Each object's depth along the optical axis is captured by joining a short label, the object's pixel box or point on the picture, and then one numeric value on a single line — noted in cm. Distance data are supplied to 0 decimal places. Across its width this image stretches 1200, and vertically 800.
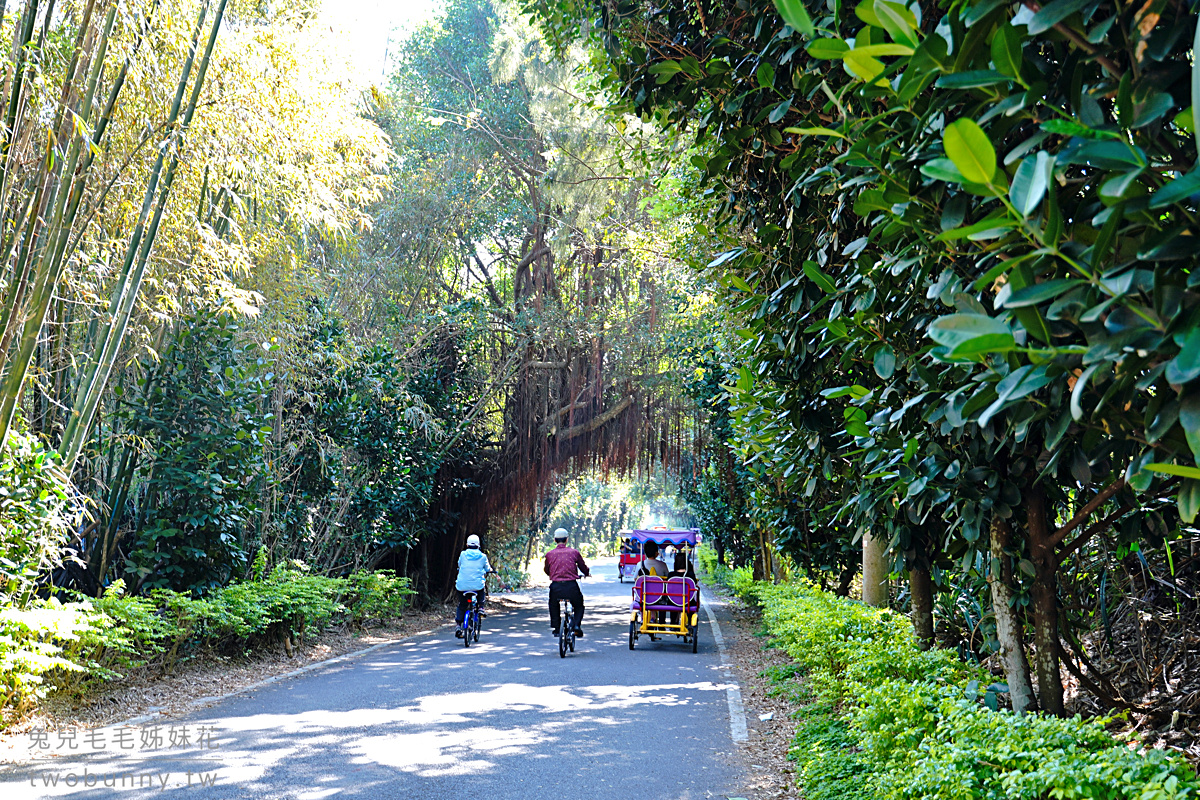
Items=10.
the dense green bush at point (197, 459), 886
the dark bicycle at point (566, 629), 1138
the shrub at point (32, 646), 532
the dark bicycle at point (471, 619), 1253
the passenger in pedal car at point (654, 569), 1262
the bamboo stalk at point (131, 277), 657
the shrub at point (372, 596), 1378
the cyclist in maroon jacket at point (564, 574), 1195
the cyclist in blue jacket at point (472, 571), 1241
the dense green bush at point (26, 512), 602
